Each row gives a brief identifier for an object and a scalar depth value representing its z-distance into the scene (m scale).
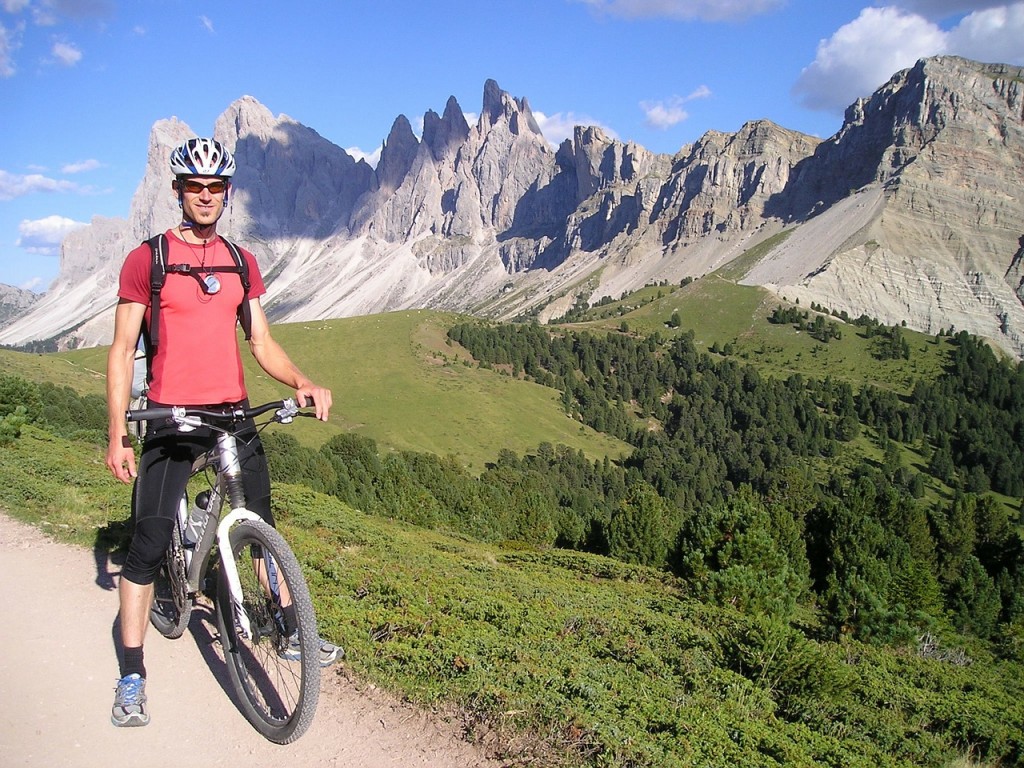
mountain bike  5.29
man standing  5.47
